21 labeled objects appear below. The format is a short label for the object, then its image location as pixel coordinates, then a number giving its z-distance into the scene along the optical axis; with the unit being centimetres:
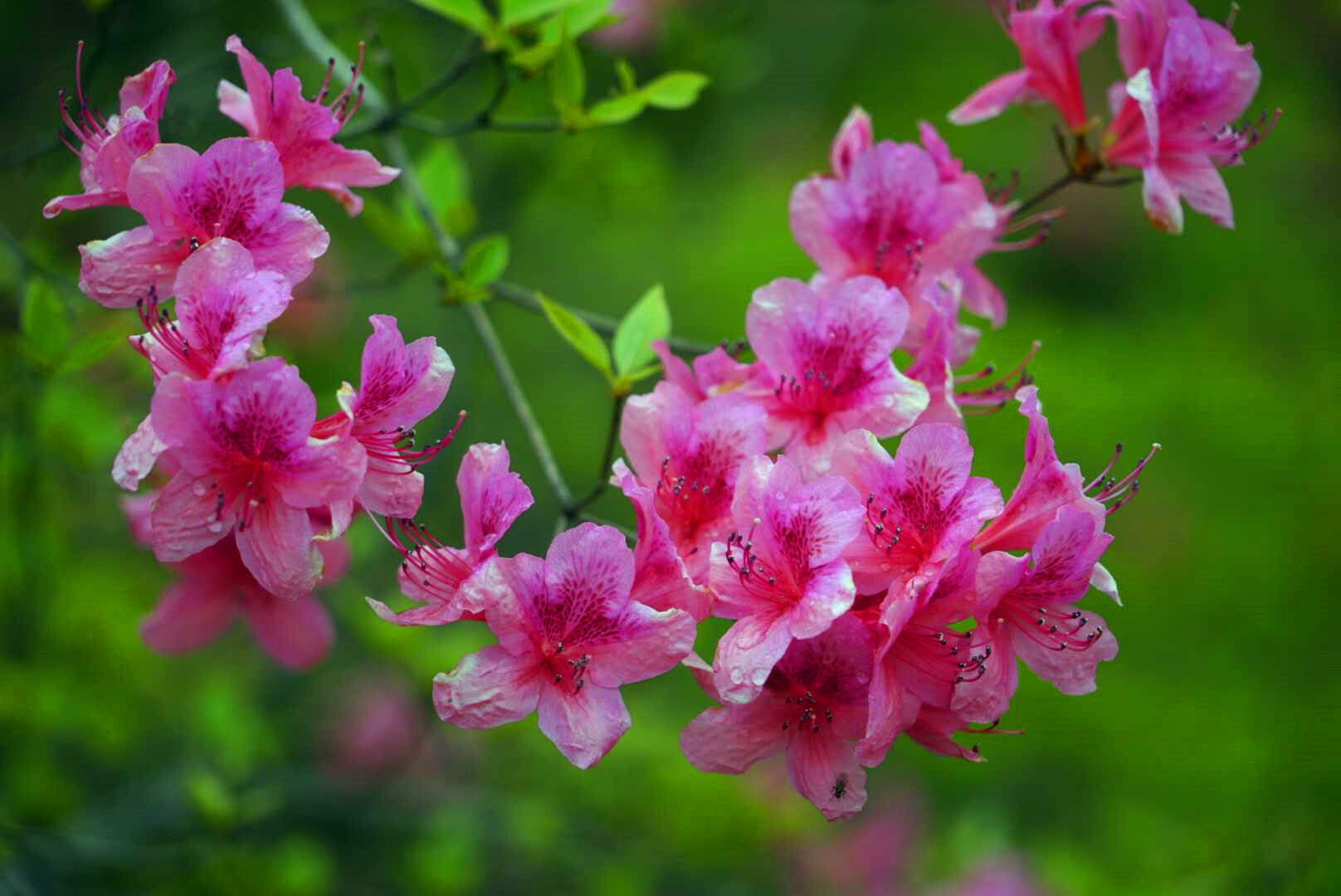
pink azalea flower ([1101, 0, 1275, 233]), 149
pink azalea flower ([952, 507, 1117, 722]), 142
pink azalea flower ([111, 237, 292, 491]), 141
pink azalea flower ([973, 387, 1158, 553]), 142
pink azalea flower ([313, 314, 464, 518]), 142
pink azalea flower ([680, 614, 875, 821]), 143
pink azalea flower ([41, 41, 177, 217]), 143
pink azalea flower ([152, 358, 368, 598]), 141
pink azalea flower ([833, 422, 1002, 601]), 143
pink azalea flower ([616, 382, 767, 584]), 145
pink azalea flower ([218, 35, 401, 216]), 144
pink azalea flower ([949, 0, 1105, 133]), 150
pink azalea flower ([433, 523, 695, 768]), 142
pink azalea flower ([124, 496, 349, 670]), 152
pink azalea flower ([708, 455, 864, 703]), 141
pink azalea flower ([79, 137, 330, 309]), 143
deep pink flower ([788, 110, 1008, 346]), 149
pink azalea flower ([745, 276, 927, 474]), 146
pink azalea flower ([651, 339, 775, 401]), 147
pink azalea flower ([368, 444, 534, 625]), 142
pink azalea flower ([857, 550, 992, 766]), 141
